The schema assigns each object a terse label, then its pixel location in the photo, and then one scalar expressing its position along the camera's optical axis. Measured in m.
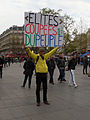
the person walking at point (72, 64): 6.03
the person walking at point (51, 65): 6.70
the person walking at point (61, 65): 6.89
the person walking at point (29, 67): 5.77
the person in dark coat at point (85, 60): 10.04
